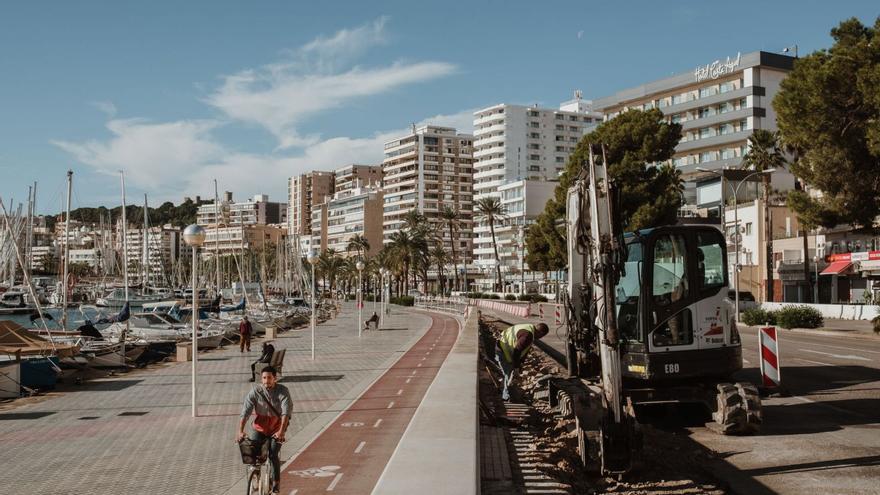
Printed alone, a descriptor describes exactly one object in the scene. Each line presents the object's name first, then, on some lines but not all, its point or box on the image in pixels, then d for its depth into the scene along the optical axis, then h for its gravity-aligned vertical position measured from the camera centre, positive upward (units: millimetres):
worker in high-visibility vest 15195 -1508
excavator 11922 -819
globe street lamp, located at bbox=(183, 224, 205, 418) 15781 +685
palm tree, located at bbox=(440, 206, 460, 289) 118688 +8594
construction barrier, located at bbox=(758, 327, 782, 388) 14734 -1700
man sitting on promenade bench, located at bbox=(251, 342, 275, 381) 18500 -2050
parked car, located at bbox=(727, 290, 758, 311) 54312 -2295
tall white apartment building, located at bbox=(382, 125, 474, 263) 170875 +21149
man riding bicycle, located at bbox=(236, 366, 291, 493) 8297 -1573
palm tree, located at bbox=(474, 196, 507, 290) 114088 +9396
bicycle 8219 -2110
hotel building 92438 +20736
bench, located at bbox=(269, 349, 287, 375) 19234 -2255
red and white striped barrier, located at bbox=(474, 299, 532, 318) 55038 -3203
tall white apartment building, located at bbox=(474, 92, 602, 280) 155000 +25990
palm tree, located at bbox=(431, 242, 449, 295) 119894 +2408
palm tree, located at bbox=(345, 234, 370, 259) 141750 +4908
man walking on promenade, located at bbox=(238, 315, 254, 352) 32625 -2636
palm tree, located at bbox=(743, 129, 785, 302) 63625 +9675
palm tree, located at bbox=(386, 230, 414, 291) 110188 +3150
